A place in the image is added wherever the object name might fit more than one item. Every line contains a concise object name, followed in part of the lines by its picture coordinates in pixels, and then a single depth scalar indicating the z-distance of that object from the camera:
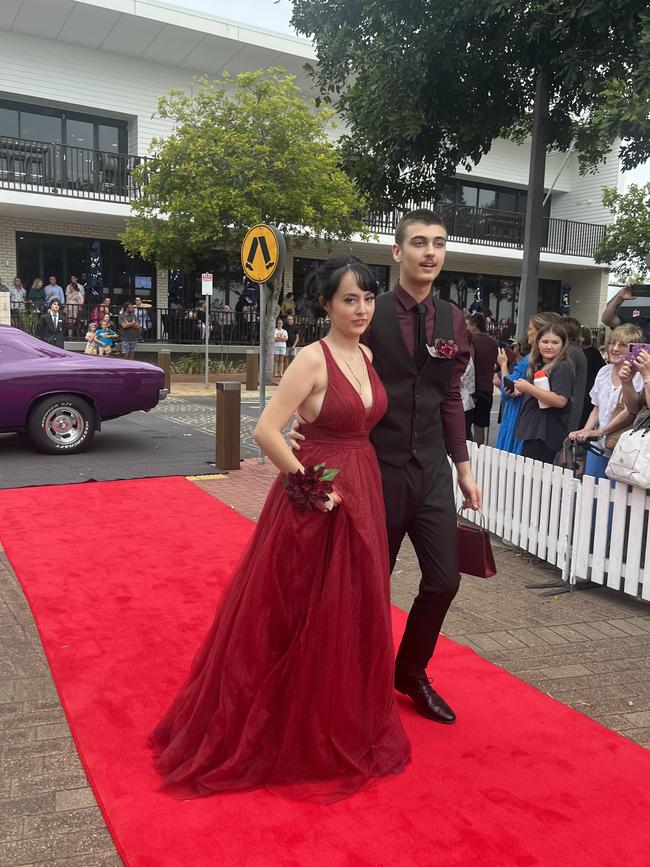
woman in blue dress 6.22
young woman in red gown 2.71
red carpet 2.42
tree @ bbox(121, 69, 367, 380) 17.44
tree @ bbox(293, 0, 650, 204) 6.59
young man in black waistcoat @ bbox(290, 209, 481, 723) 3.03
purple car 8.74
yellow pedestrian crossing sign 8.39
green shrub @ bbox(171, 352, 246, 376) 20.78
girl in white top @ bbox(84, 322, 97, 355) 19.02
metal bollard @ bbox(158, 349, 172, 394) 17.66
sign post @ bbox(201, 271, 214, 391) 17.88
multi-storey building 20.25
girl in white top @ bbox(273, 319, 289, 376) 20.52
